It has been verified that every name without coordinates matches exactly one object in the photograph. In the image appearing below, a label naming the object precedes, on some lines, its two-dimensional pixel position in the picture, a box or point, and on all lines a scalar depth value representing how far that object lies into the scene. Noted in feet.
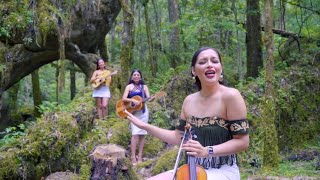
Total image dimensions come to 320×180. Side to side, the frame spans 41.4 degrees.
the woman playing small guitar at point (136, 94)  24.75
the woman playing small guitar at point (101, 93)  33.11
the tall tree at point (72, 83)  71.46
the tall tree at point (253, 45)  42.01
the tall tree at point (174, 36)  53.72
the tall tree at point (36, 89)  61.20
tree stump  16.49
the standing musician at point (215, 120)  8.69
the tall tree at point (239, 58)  44.00
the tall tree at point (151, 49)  53.31
